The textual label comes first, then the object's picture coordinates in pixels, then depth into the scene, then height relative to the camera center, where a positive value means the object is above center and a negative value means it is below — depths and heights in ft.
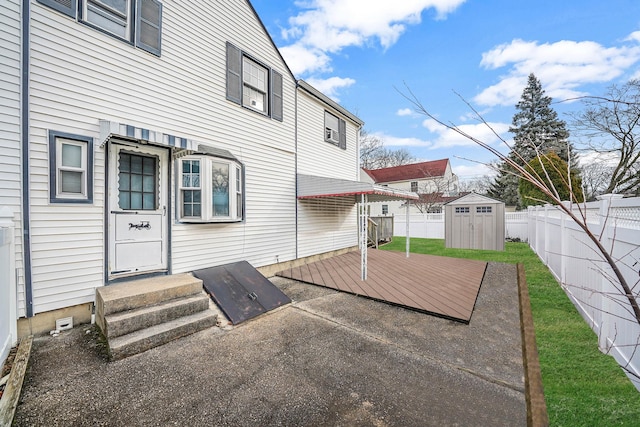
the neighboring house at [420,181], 82.84 +11.14
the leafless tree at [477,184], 100.56 +11.01
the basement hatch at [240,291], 14.52 -4.77
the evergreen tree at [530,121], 74.66 +25.62
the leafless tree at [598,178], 51.57 +7.06
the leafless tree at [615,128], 37.05 +12.01
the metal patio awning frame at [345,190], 19.90 +1.66
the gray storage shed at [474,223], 35.50 -1.47
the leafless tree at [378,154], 97.25 +23.02
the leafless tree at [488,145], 4.09 +1.28
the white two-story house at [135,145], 11.64 +3.48
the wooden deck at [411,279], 15.69 -5.10
